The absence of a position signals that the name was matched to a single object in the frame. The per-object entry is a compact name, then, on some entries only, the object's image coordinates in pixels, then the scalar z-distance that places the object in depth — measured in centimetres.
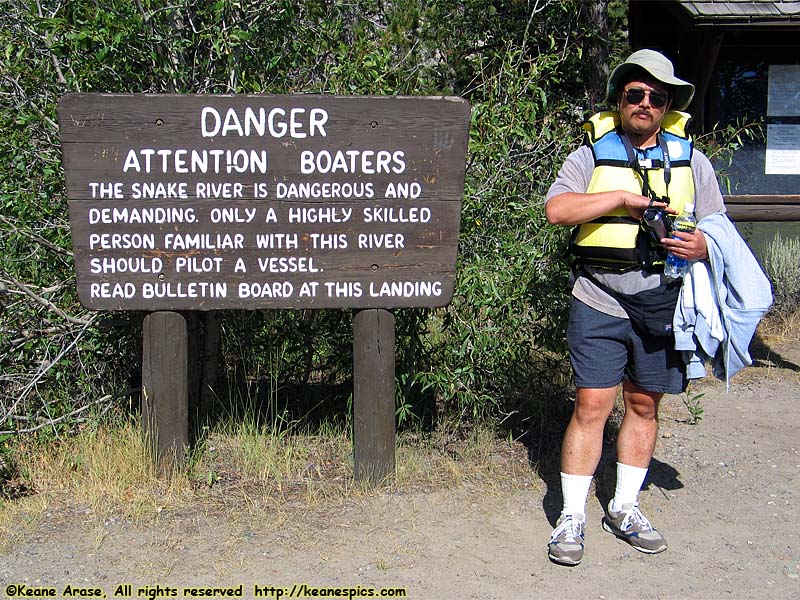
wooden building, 829
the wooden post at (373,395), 429
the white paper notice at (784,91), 844
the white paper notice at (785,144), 851
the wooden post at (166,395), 428
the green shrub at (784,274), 805
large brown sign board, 400
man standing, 359
